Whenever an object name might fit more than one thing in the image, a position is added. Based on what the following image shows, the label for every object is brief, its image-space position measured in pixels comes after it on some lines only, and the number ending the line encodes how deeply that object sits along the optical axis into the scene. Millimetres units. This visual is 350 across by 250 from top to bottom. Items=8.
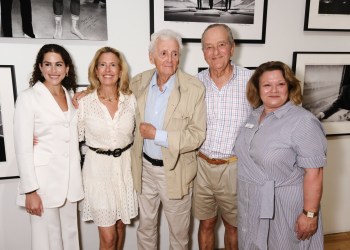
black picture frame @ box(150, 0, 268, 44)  2217
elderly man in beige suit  1852
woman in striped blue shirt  1535
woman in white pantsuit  1725
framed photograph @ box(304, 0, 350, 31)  2459
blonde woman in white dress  1871
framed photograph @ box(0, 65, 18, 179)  2053
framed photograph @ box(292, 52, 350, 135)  2547
